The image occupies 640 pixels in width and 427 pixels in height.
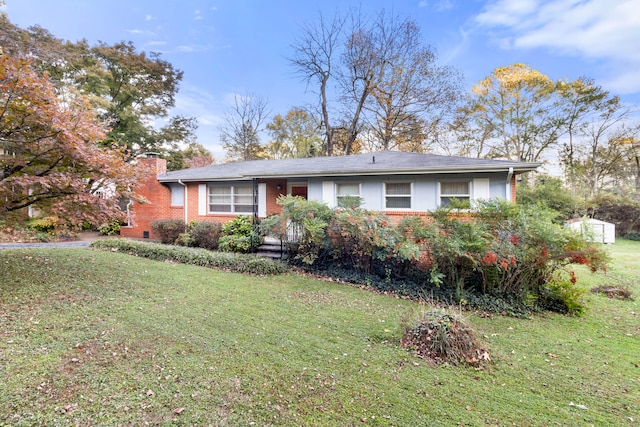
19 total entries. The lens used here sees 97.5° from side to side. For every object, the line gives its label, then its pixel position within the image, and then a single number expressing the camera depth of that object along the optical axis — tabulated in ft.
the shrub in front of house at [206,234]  35.47
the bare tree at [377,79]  65.67
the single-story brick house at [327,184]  29.22
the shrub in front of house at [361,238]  21.95
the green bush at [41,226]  40.99
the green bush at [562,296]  18.28
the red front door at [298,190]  40.68
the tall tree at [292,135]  82.33
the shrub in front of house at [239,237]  32.65
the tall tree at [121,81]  52.08
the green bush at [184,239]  36.29
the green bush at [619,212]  58.13
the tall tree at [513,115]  70.38
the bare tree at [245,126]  84.07
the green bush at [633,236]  56.11
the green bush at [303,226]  24.48
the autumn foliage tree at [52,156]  14.94
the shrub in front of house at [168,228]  39.19
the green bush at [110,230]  46.32
